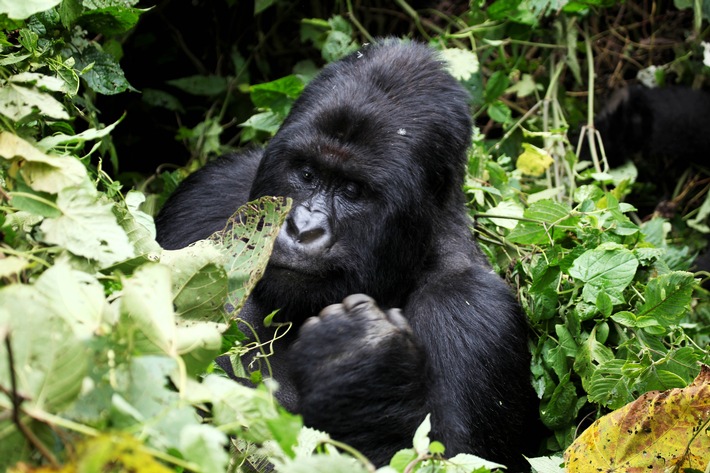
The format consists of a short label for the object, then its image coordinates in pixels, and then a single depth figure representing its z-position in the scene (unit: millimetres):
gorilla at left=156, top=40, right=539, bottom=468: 5227
